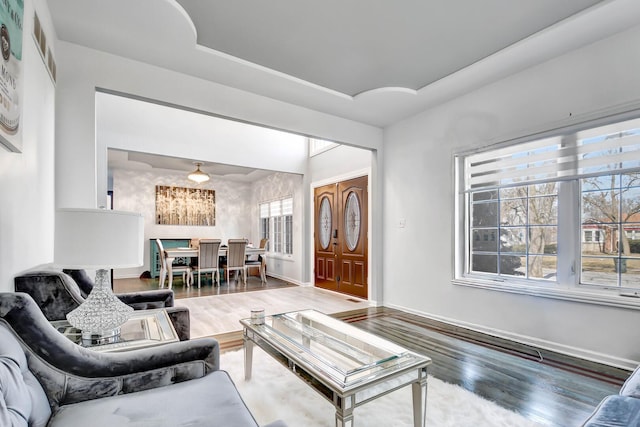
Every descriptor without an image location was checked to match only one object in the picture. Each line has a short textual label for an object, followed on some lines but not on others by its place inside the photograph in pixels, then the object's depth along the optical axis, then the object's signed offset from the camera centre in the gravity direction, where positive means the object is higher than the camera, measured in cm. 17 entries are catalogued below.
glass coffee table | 144 -80
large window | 258 +6
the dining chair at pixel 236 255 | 649 -79
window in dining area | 733 -16
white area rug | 178 -117
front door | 518 -34
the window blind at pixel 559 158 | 257 +57
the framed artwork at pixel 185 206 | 807 +34
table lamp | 140 -14
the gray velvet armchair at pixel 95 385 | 101 -64
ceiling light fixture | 652 +89
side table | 150 -63
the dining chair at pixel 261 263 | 695 -103
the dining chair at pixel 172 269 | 605 -102
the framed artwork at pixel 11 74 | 137 +69
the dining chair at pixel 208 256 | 620 -77
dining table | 603 -70
